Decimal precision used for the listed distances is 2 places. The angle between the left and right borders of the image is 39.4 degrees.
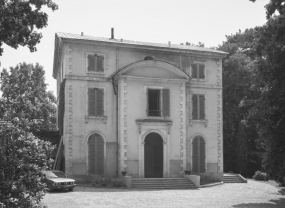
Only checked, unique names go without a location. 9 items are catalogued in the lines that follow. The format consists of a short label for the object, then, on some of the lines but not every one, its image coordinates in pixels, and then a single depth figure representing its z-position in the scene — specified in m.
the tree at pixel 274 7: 19.16
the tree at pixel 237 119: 39.19
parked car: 21.97
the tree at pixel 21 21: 11.20
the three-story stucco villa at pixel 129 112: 27.11
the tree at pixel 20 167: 10.05
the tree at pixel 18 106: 10.36
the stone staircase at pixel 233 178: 30.51
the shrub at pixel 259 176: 33.22
